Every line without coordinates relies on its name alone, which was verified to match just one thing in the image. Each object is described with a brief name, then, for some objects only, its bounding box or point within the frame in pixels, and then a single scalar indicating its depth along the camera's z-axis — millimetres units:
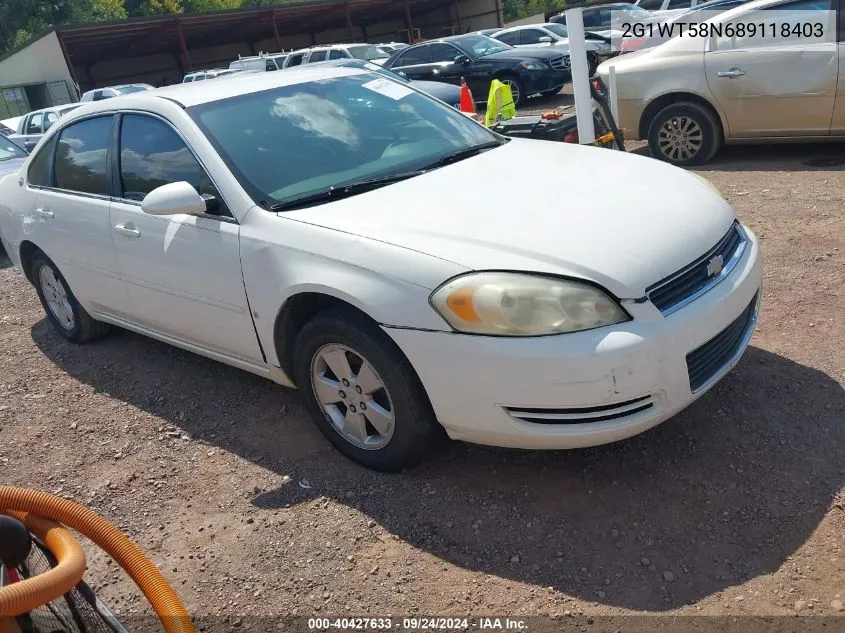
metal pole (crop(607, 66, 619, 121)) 7465
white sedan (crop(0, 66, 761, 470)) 2754
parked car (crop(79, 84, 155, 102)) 20056
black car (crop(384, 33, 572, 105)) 14648
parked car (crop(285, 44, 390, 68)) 20656
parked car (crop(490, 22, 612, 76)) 17062
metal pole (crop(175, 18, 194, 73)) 31383
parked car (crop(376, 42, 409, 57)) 22759
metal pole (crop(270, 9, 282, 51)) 33988
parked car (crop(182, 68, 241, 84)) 23195
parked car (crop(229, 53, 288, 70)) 22875
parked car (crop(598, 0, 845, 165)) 7023
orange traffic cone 9641
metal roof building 29234
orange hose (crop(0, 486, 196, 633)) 1908
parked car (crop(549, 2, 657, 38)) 18800
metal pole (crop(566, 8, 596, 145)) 6188
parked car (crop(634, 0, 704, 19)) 18641
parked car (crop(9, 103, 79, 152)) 15125
